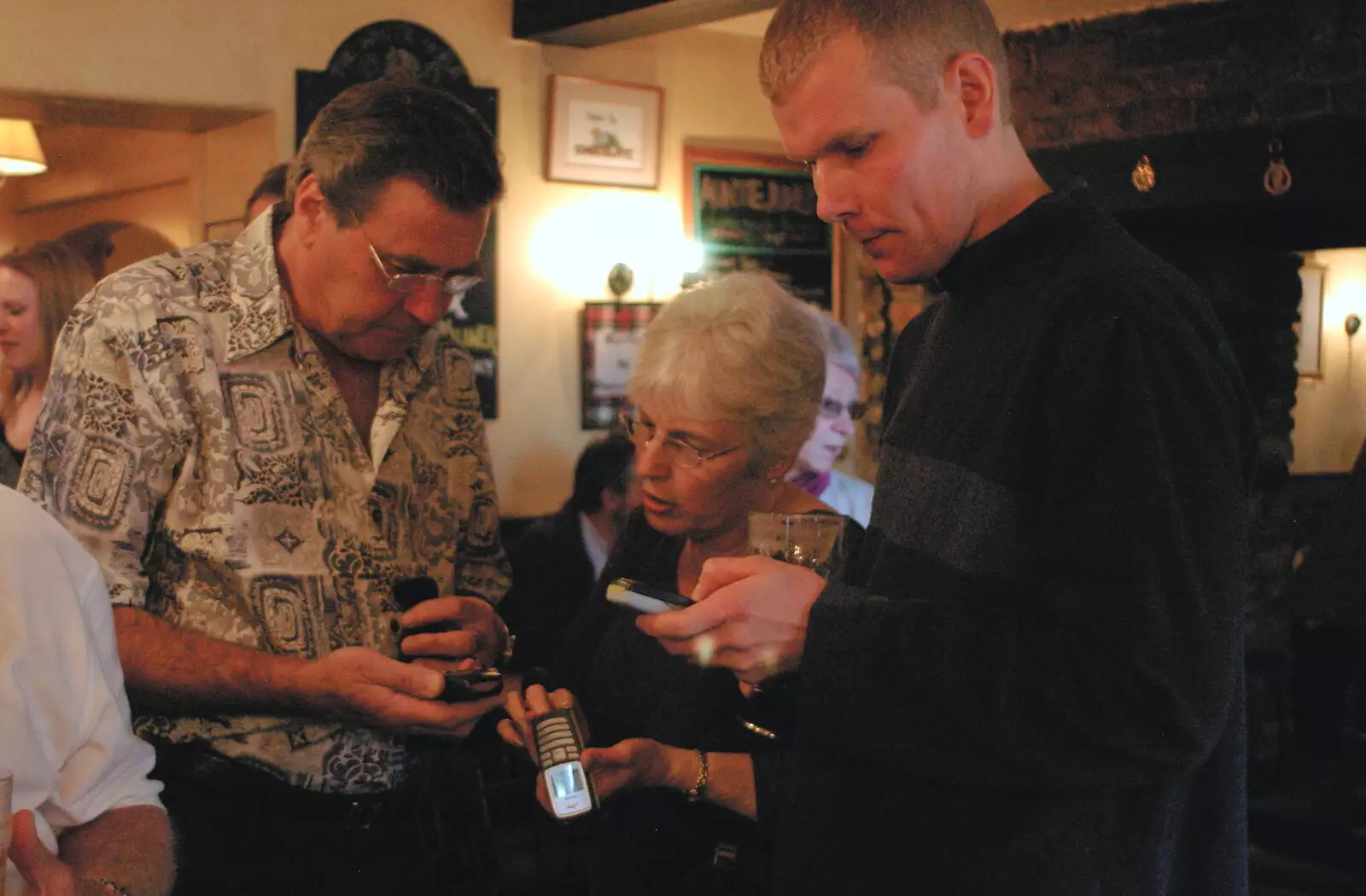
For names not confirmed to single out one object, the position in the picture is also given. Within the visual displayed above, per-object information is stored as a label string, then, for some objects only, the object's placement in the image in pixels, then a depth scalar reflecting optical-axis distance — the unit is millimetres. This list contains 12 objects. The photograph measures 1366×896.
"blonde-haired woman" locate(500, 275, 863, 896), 1803
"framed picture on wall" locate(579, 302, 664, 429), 5715
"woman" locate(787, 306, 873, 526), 3271
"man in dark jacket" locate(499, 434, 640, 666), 3969
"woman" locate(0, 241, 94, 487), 4113
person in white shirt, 1396
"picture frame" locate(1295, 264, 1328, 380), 5285
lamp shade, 5527
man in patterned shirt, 1793
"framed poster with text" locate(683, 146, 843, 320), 6082
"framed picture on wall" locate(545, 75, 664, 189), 5559
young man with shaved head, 1087
